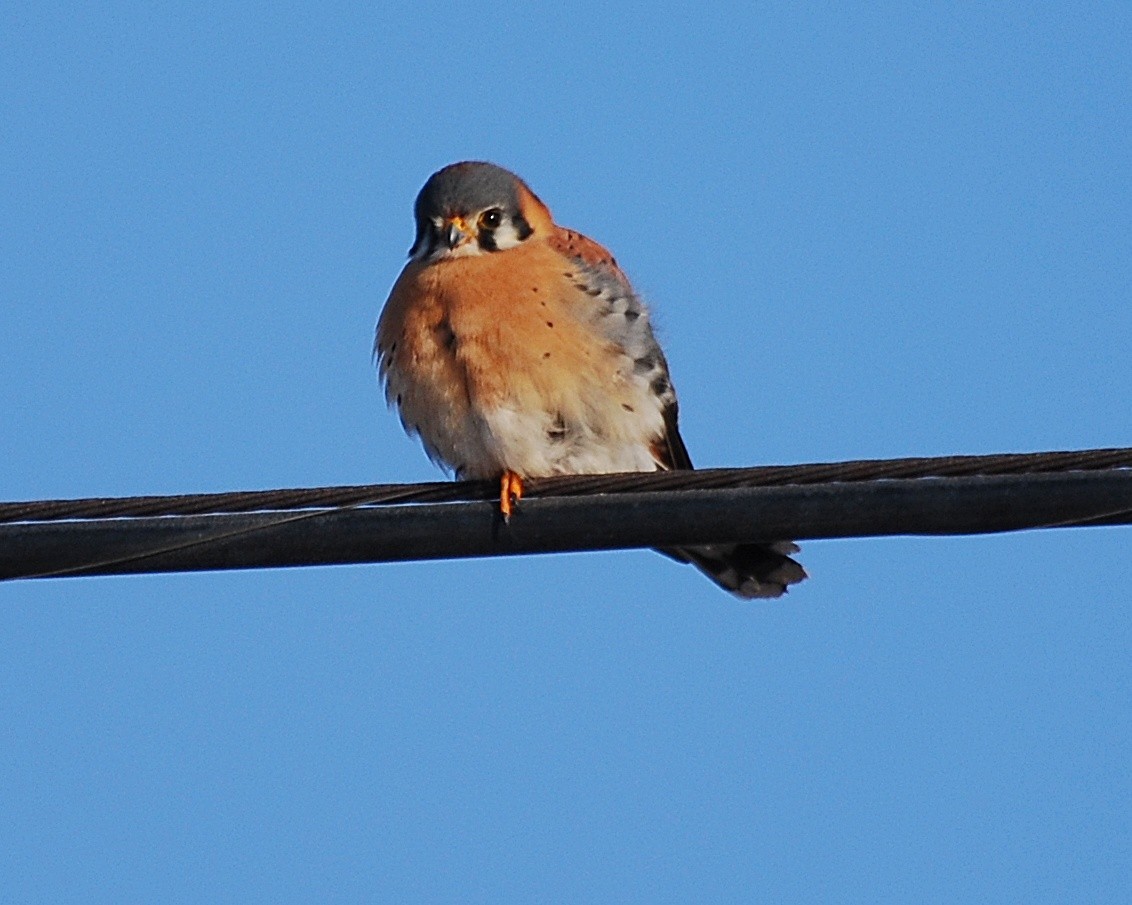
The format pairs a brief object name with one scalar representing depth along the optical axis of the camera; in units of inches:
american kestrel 498.6
